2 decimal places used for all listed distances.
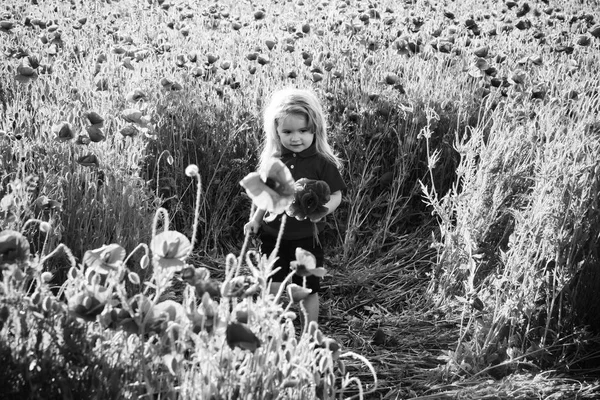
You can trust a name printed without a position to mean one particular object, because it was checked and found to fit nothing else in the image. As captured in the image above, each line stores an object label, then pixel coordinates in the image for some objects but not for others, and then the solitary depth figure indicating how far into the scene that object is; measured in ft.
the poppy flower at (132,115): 7.72
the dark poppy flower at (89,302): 3.91
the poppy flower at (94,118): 6.84
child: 7.77
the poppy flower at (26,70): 8.69
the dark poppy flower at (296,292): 4.38
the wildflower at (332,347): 4.12
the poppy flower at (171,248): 3.94
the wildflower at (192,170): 4.00
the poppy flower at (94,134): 6.84
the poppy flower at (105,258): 4.20
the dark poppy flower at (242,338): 3.70
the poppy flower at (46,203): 6.11
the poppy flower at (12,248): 3.96
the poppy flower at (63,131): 6.67
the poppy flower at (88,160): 6.81
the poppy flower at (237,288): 3.91
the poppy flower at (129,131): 7.59
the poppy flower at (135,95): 8.23
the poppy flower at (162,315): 3.99
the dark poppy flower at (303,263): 4.35
